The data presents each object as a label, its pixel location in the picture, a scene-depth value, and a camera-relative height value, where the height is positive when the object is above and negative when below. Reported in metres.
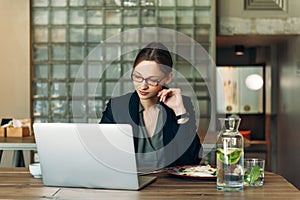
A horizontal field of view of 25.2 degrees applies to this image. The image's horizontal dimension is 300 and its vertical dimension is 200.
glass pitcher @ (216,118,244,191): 2.13 -0.22
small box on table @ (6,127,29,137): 4.49 -0.31
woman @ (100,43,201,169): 2.67 -0.13
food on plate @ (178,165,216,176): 2.36 -0.30
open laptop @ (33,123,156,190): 2.08 -0.21
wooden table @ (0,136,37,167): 4.04 -0.36
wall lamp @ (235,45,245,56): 7.71 +0.51
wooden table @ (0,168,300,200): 2.08 -0.33
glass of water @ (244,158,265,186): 2.22 -0.28
